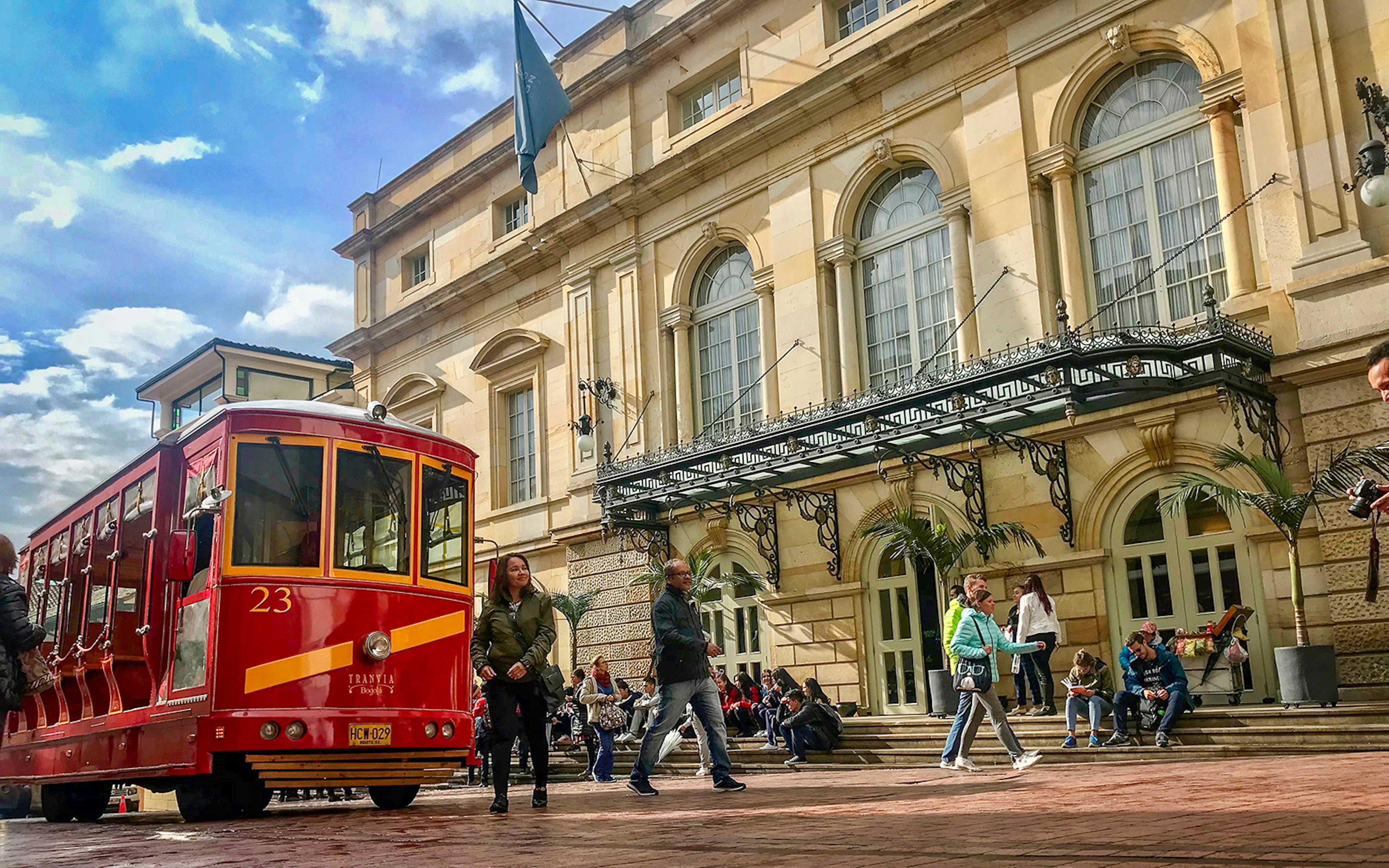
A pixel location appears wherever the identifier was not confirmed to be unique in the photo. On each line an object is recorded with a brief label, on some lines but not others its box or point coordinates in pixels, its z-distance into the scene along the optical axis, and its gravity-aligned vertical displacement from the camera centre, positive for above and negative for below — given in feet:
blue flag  77.46 +36.58
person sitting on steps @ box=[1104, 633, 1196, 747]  42.19 -0.94
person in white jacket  48.37 +1.63
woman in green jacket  29.84 +0.85
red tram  30.78 +2.30
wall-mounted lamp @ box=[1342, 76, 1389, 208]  43.45 +17.50
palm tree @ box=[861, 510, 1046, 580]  55.42 +5.89
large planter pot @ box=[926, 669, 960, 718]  54.39 -1.00
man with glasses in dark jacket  31.65 +0.28
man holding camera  13.42 +3.06
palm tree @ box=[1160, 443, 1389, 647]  43.52 +5.95
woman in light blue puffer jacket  33.78 +0.49
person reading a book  43.16 -0.97
